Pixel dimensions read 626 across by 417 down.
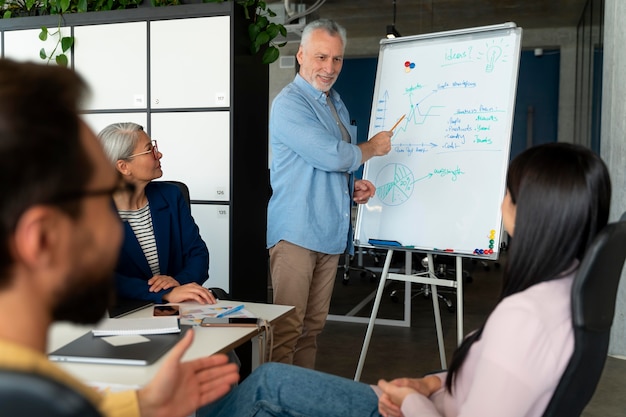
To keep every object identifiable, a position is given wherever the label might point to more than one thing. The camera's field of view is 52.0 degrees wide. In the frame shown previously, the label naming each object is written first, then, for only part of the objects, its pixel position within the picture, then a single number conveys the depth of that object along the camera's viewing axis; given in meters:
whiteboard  2.83
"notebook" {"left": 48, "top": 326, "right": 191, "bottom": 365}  1.52
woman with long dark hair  1.17
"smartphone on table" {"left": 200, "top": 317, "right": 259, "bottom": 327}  1.87
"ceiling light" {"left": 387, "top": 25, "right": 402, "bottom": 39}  6.91
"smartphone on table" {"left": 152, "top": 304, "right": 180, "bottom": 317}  2.00
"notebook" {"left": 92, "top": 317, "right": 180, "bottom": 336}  1.72
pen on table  2.00
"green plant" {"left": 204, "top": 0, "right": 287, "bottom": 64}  3.95
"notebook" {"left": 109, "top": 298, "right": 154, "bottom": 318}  2.02
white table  1.43
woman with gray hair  2.43
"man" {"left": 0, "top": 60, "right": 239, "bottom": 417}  0.56
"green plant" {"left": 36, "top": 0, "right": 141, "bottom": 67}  4.11
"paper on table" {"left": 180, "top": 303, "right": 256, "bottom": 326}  1.92
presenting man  2.78
